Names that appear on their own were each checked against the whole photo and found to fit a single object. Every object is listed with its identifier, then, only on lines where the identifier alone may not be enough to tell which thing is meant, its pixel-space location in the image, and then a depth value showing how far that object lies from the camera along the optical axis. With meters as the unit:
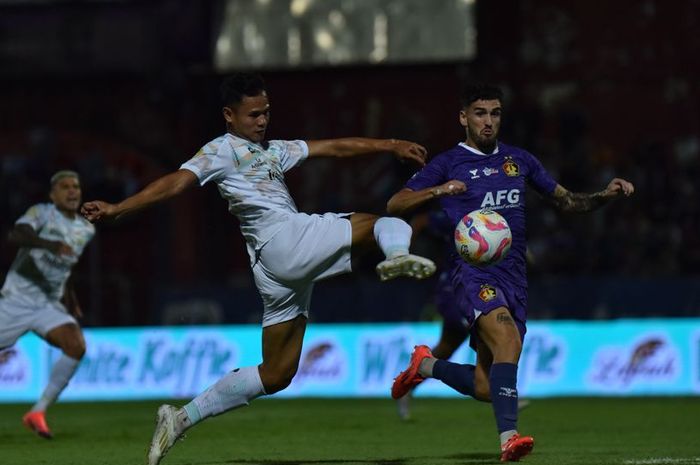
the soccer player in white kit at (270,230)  16.61
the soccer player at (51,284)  26.22
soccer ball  17.12
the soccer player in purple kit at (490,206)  17.66
